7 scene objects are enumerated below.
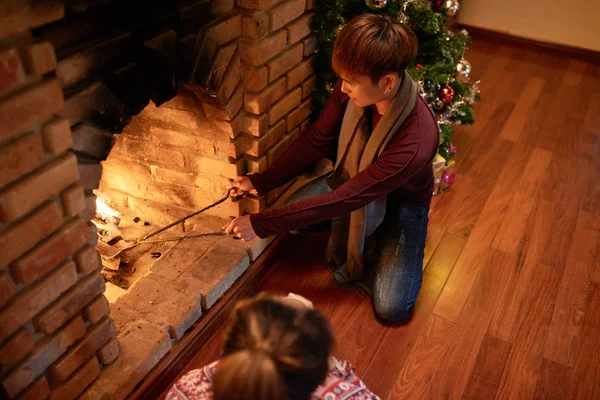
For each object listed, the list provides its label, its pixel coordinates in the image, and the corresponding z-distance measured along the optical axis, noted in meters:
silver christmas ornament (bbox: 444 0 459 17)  2.21
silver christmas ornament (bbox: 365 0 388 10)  1.90
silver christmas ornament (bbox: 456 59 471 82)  2.30
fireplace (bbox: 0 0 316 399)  1.03
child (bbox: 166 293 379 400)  0.82
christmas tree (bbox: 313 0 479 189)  1.88
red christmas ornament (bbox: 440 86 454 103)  2.17
